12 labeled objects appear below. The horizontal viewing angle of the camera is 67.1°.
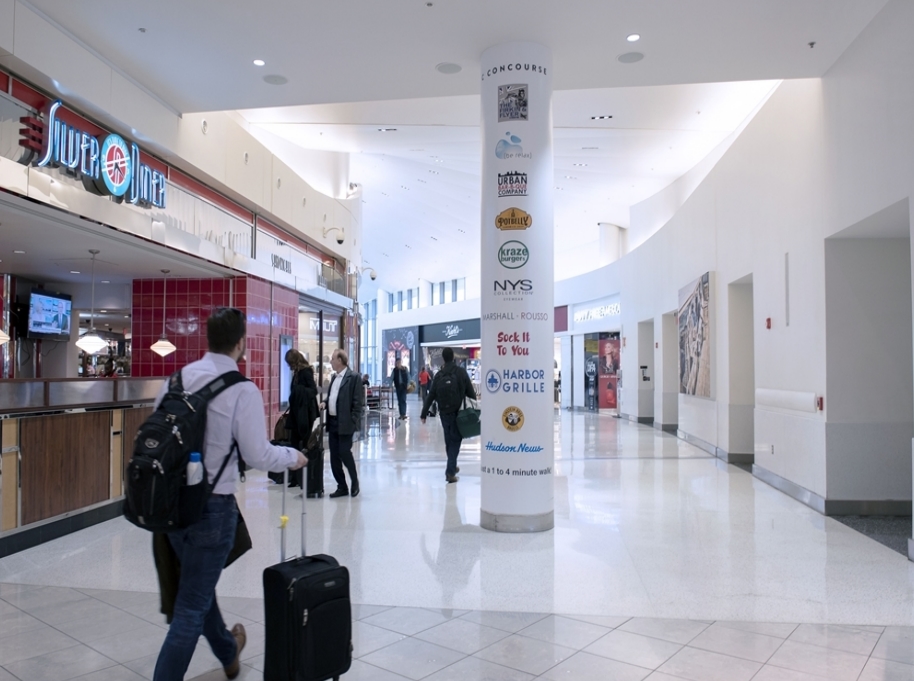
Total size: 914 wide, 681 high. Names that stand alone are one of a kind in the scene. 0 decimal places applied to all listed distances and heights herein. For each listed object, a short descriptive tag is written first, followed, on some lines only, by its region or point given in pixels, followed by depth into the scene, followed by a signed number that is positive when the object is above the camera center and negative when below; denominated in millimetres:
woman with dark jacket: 7230 -490
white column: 5961 +553
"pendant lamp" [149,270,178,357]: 9844 +191
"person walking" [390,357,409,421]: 18467 -584
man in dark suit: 7328 -566
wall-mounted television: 10570 +727
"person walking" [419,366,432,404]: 22206 -645
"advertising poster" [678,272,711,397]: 11117 +381
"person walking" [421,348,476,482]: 7980 -381
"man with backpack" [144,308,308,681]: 2641 -474
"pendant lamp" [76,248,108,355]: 8289 +226
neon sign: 5918 +1917
